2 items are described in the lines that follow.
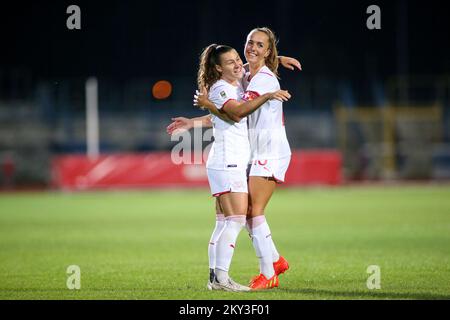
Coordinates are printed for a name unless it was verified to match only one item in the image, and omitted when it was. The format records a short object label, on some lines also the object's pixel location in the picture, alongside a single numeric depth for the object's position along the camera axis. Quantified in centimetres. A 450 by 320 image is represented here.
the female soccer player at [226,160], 1709
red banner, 6172
